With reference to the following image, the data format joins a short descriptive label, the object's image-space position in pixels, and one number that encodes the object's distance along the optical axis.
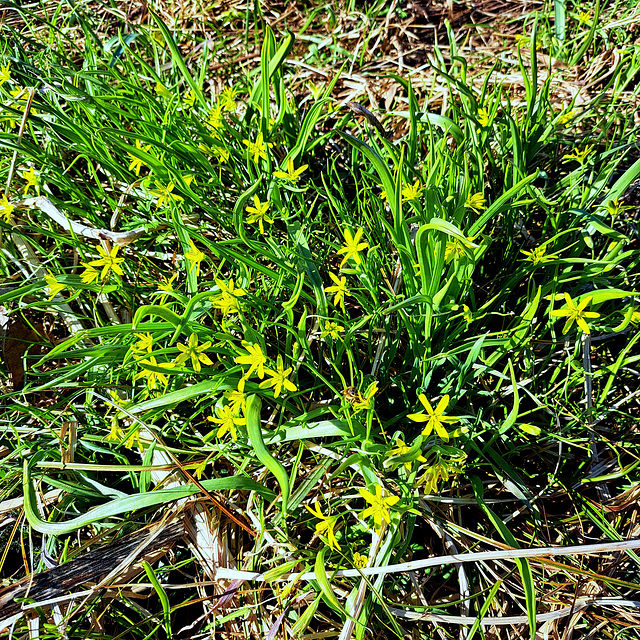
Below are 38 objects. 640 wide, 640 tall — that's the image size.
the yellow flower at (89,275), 0.38
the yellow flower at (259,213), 0.39
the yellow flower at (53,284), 0.38
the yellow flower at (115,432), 0.37
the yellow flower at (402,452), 0.34
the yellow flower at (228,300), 0.35
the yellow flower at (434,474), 0.34
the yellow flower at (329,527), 0.34
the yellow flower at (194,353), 0.34
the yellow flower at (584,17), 0.52
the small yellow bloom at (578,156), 0.42
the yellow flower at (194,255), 0.37
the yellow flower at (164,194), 0.40
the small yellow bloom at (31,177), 0.45
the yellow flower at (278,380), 0.34
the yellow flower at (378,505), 0.32
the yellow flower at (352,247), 0.36
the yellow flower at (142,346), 0.35
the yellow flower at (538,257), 0.38
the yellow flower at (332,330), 0.37
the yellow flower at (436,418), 0.32
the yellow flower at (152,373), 0.34
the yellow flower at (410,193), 0.38
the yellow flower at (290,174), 0.39
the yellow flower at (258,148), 0.42
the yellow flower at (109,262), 0.38
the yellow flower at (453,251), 0.36
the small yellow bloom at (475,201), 0.38
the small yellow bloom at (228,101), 0.44
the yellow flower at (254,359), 0.34
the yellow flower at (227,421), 0.33
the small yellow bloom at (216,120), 0.43
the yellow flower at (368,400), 0.34
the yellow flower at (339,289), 0.36
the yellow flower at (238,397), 0.34
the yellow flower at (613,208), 0.38
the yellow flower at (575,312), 0.34
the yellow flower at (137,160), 0.42
